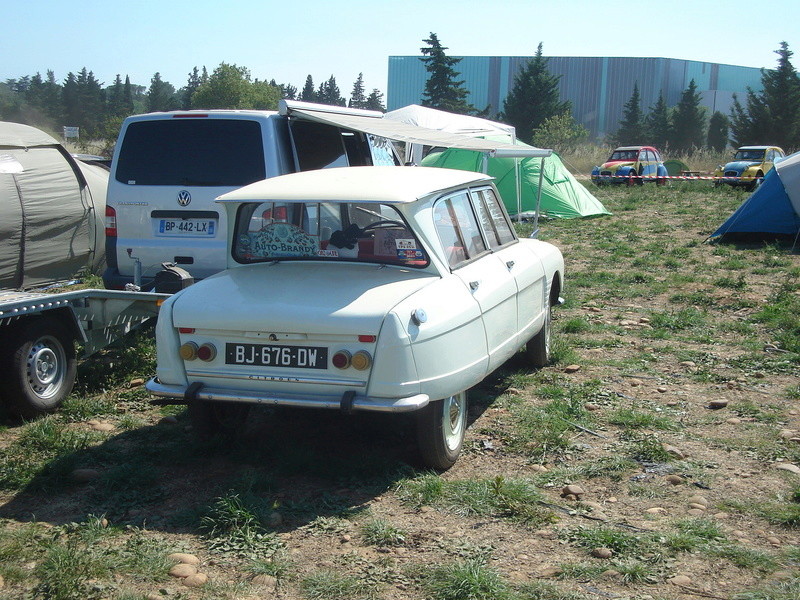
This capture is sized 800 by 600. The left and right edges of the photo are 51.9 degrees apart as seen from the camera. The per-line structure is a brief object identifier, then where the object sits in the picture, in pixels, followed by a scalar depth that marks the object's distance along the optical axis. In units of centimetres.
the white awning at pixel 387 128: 755
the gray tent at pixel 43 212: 941
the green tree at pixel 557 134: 4528
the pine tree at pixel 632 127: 6103
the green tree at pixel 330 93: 8051
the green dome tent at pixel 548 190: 1883
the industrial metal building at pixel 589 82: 6838
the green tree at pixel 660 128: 5991
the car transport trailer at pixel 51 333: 537
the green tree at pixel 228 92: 6756
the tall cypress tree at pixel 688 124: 6034
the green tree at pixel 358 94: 8075
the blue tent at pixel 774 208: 1443
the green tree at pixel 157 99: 7269
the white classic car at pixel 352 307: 430
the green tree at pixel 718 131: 5819
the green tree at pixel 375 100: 7993
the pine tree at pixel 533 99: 5241
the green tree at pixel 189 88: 8366
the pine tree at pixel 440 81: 5053
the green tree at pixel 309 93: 7844
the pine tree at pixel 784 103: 4669
